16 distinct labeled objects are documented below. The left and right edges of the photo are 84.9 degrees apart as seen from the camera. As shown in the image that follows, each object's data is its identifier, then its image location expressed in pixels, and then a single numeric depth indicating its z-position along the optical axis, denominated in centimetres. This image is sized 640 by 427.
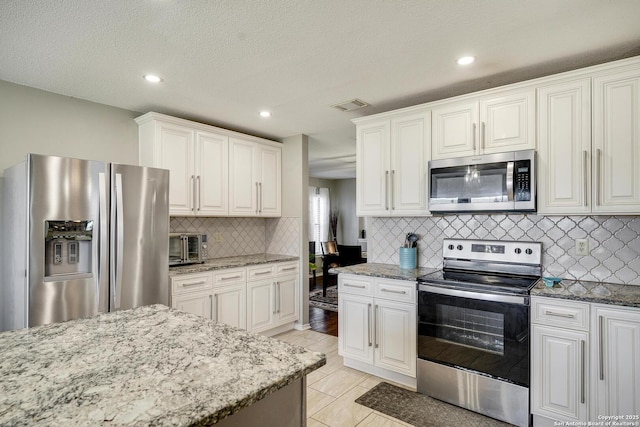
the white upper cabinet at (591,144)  220
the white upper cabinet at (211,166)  333
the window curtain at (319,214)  836
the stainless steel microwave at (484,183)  250
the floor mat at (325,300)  543
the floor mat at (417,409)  233
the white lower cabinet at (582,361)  197
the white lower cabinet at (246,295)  324
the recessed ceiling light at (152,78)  261
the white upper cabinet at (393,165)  303
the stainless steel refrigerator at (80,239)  223
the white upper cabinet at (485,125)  255
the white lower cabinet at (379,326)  279
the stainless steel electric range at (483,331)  228
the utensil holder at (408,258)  319
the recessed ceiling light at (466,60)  234
